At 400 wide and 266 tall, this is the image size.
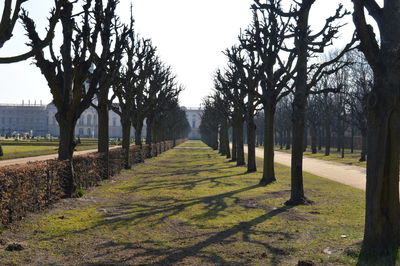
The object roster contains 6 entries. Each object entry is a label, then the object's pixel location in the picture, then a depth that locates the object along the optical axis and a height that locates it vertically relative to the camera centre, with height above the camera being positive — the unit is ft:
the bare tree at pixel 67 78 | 43.60 +5.46
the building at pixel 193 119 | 555.69 +18.42
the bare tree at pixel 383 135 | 21.16 +0.04
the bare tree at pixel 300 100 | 40.27 +3.29
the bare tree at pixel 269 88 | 51.28 +5.87
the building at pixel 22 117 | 494.59 +15.02
